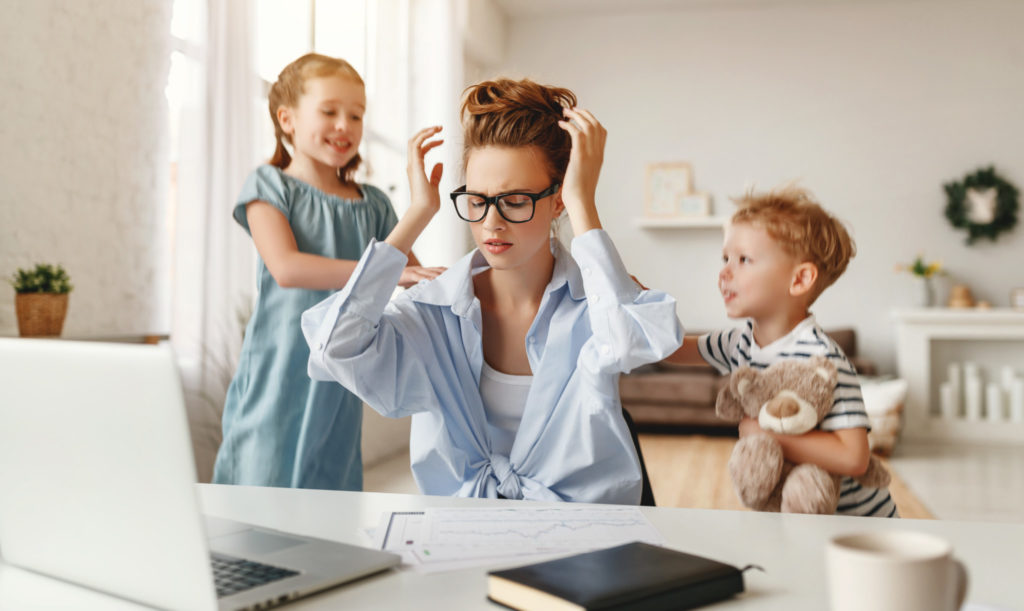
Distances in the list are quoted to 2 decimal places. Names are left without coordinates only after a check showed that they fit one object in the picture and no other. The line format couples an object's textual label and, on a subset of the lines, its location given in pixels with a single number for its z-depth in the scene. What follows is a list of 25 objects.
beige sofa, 5.50
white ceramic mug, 0.43
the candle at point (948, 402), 5.60
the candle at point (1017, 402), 5.47
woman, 1.22
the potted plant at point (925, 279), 5.88
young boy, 1.32
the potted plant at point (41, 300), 2.27
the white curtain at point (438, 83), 5.34
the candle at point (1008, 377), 5.59
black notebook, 0.63
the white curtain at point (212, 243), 3.09
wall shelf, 6.34
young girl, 1.63
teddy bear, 1.22
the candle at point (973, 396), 5.55
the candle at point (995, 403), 5.52
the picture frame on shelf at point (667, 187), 6.50
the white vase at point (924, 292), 5.90
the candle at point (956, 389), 5.62
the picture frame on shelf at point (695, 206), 6.43
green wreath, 5.93
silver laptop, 0.57
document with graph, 0.83
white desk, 0.71
